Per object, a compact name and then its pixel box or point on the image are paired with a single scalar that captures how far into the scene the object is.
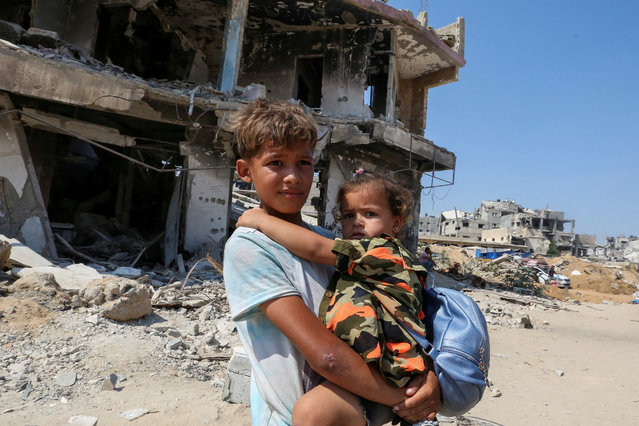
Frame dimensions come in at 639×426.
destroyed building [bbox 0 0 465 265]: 7.22
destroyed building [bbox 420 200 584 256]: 45.84
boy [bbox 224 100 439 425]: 1.00
